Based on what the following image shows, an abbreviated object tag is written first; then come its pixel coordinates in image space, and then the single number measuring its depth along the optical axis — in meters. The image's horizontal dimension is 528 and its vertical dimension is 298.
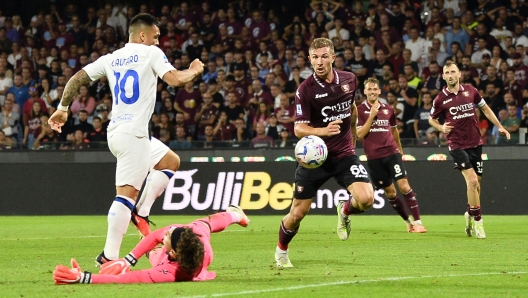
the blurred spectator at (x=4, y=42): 26.75
